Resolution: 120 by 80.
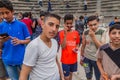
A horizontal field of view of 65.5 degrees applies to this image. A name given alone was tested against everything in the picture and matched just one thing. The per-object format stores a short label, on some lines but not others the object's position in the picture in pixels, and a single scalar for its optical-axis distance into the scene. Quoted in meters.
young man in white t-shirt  0.86
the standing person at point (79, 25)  4.57
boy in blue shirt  1.26
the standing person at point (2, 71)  1.46
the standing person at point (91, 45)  1.44
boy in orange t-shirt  1.59
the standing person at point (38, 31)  2.14
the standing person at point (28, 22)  2.96
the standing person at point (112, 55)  1.03
